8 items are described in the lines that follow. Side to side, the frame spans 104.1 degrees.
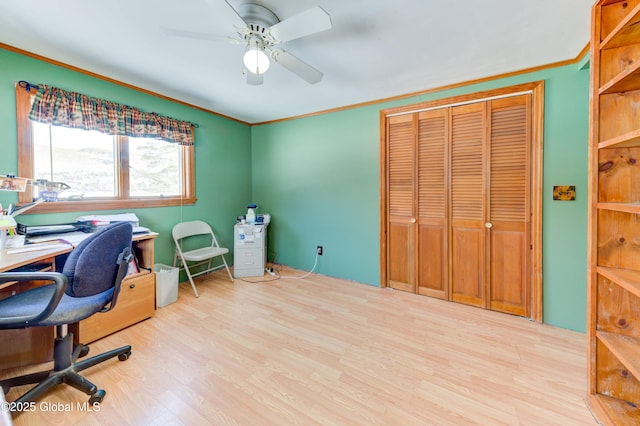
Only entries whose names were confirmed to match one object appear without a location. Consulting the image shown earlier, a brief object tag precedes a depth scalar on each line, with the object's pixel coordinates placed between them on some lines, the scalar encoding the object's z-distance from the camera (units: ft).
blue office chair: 3.99
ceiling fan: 4.34
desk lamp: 5.16
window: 6.58
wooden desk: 5.16
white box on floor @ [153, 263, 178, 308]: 8.08
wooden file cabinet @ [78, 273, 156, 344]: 6.17
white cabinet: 10.89
